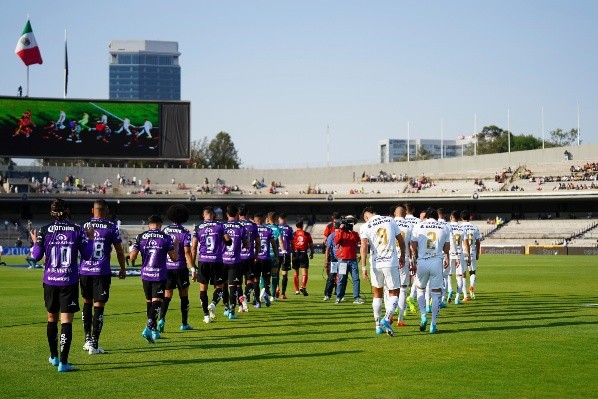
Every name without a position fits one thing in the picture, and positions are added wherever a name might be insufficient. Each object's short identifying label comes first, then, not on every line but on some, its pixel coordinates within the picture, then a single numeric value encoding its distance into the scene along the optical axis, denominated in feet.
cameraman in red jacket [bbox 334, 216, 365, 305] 80.07
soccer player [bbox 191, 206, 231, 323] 63.62
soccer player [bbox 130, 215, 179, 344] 52.75
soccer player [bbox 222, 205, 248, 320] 65.98
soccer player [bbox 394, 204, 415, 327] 59.16
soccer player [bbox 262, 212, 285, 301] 84.12
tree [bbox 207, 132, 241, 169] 506.89
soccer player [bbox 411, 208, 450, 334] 56.95
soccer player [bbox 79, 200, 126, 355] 47.73
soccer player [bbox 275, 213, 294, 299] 87.97
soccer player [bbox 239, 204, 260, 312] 68.74
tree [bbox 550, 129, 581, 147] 496.64
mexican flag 264.31
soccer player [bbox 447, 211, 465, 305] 80.43
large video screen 259.80
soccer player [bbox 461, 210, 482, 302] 82.02
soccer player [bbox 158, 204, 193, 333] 55.47
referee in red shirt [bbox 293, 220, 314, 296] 93.04
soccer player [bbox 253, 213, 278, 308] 77.20
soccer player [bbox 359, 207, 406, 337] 55.26
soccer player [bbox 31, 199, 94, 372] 42.63
